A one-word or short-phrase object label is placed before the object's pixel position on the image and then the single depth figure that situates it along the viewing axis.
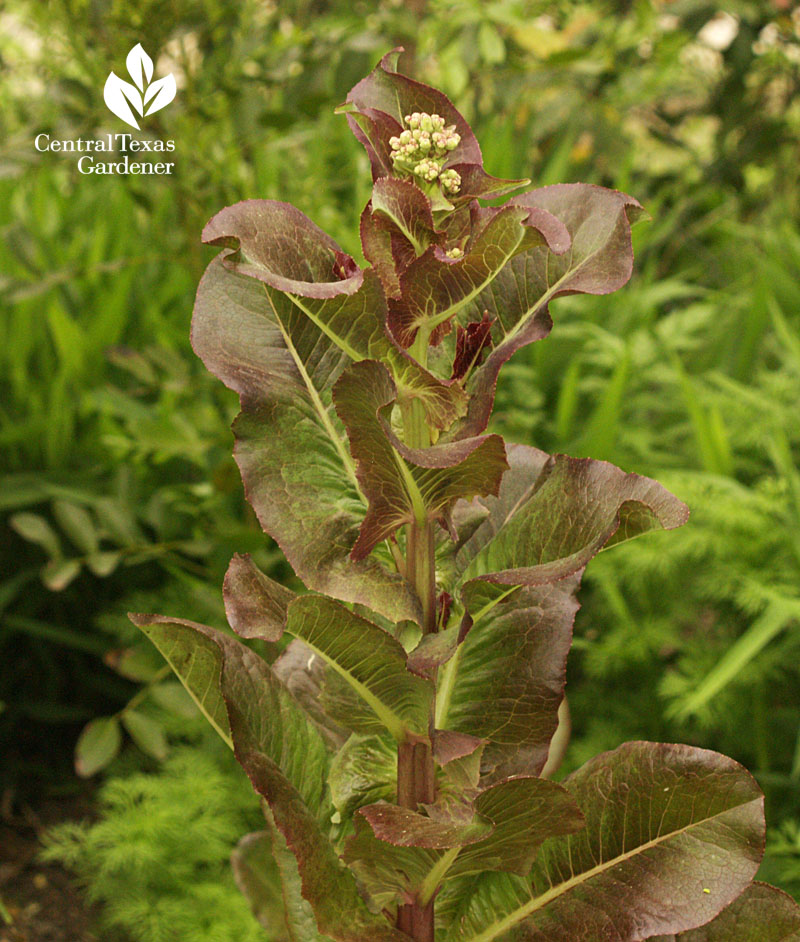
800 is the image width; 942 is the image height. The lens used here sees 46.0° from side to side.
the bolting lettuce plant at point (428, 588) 0.53
